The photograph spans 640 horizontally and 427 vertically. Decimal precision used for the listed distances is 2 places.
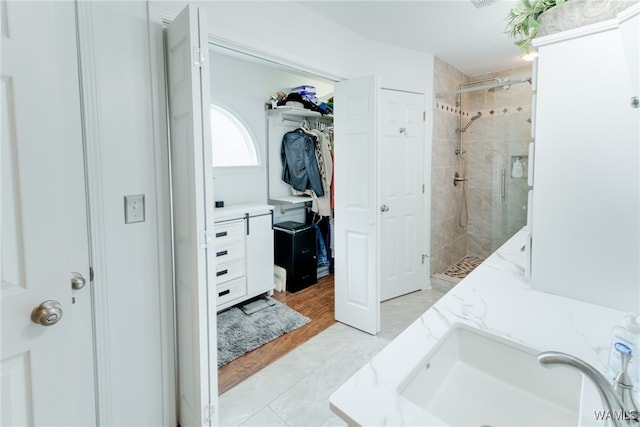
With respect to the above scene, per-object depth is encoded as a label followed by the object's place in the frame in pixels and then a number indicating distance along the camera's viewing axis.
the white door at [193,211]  1.27
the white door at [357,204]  2.38
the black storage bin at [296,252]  3.31
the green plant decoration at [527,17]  1.23
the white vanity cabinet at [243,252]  2.79
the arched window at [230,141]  3.19
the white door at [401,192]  3.00
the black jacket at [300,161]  3.59
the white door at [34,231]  0.85
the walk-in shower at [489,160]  3.64
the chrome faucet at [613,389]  0.57
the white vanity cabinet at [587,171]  1.07
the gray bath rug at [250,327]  2.31
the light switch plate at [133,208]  1.37
